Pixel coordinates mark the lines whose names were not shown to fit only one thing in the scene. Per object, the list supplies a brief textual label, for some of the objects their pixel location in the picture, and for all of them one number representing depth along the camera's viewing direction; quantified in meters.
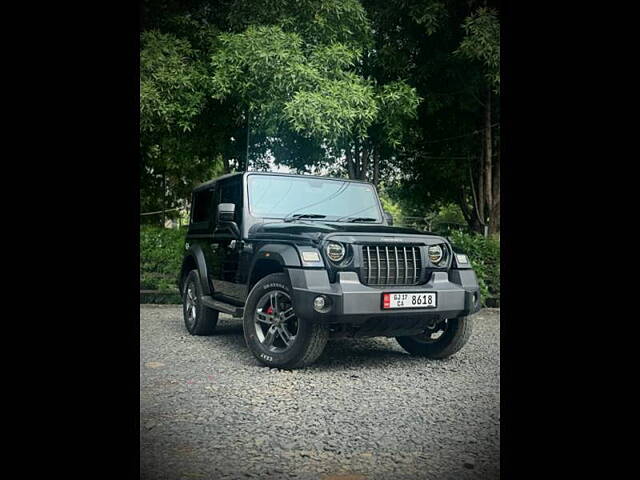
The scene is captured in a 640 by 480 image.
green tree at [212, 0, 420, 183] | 7.02
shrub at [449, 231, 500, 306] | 9.26
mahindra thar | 4.52
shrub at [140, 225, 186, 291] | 9.88
